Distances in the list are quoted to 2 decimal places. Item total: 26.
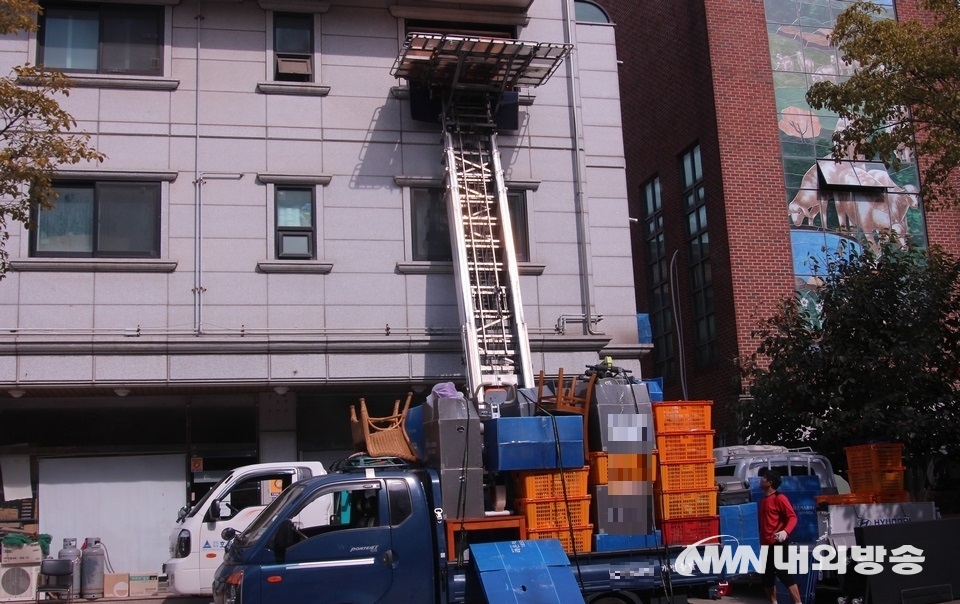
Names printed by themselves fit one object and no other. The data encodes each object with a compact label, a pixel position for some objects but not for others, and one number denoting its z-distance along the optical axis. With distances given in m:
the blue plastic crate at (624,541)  9.46
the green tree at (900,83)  14.84
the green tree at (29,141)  11.86
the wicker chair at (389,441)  10.49
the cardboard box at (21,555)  13.77
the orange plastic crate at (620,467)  9.66
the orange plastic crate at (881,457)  15.12
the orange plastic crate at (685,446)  9.73
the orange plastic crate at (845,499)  13.51
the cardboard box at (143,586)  14.16
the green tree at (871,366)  17.20
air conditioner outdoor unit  13.62
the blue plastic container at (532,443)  9.45
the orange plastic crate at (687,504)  9.58
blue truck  8.62
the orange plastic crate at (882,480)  15.07
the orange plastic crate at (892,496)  14.80
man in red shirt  10.29
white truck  12.59
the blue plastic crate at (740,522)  9.95
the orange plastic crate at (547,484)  9.45
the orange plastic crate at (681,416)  9.78
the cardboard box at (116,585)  14.05
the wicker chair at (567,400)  9.90
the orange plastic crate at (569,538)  9.34
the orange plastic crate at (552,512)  9.36
